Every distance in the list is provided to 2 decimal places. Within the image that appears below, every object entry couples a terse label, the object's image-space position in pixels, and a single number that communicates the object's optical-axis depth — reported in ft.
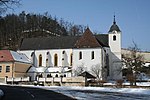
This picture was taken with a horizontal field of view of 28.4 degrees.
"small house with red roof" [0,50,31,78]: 230.07
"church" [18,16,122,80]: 225.93
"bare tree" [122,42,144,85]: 188.55
